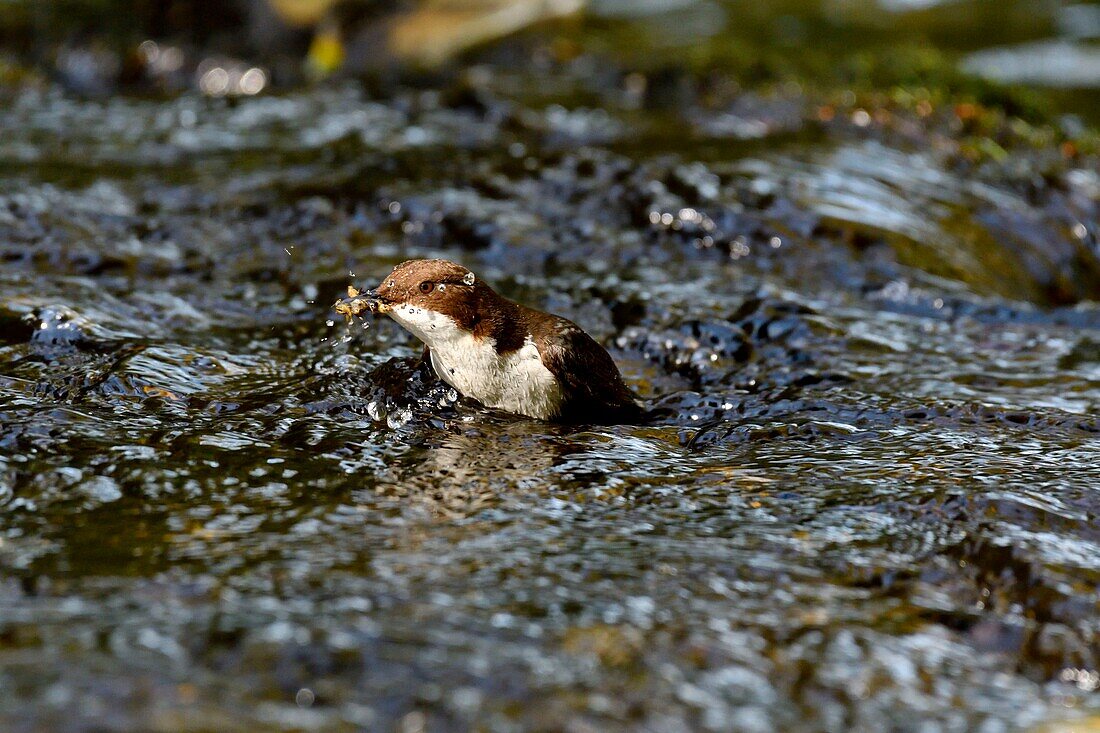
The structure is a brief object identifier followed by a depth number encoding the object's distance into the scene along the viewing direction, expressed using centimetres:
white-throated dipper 1069
